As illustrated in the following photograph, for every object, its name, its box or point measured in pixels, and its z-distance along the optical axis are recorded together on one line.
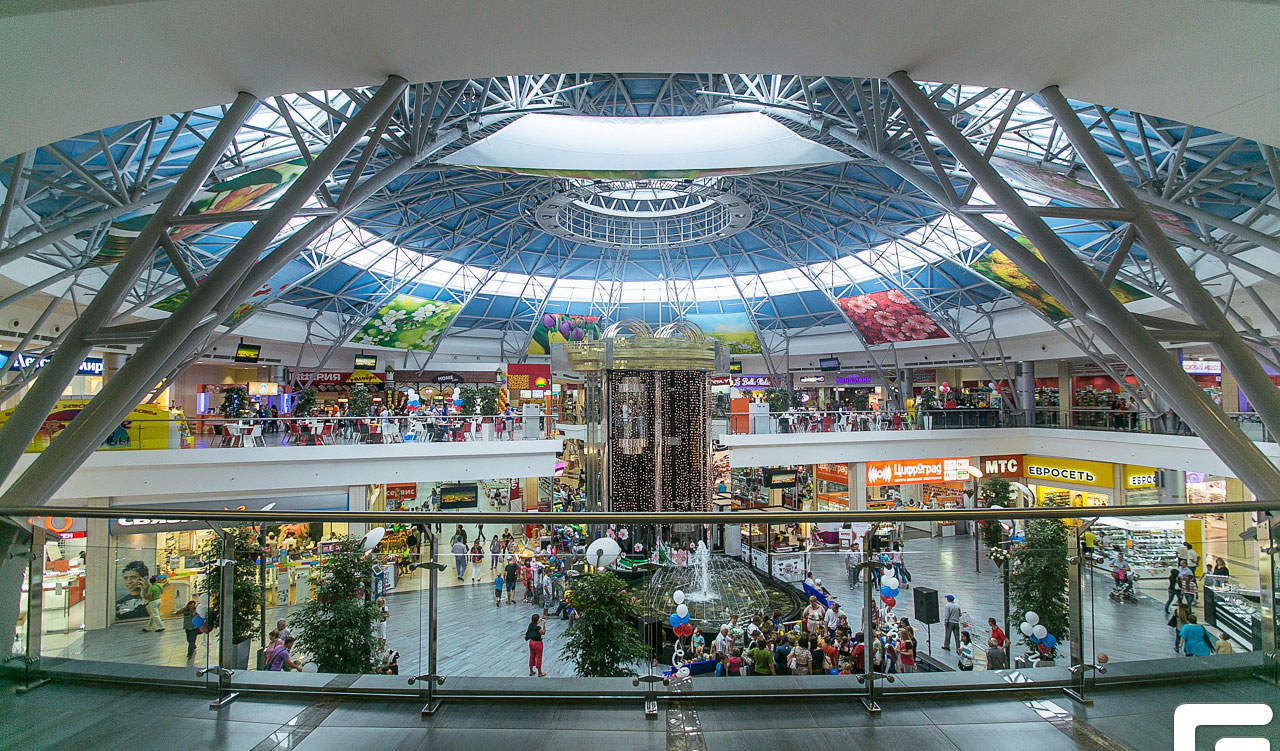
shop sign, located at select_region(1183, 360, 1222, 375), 24.06
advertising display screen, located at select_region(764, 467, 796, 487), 30.67
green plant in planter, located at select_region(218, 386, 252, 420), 21.15
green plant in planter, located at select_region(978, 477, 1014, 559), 19.80
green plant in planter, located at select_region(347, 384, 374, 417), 24.12
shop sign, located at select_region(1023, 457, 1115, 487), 25.92
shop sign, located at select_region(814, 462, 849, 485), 29.94
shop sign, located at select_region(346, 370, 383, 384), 36.38
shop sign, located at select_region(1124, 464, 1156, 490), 24.44
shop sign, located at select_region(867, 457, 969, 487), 27.97
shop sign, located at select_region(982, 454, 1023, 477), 29.02
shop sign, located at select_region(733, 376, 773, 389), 43.12
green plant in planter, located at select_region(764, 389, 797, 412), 29.11
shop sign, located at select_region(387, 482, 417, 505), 28.84
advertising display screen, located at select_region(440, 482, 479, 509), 31.44
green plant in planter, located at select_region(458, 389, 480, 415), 27.23
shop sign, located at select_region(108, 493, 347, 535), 20.66
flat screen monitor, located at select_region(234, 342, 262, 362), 29.69
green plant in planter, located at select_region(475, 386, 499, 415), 26.25
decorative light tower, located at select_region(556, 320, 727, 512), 17.12
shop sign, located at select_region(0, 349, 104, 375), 18.58
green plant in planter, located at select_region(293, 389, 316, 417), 24.24
